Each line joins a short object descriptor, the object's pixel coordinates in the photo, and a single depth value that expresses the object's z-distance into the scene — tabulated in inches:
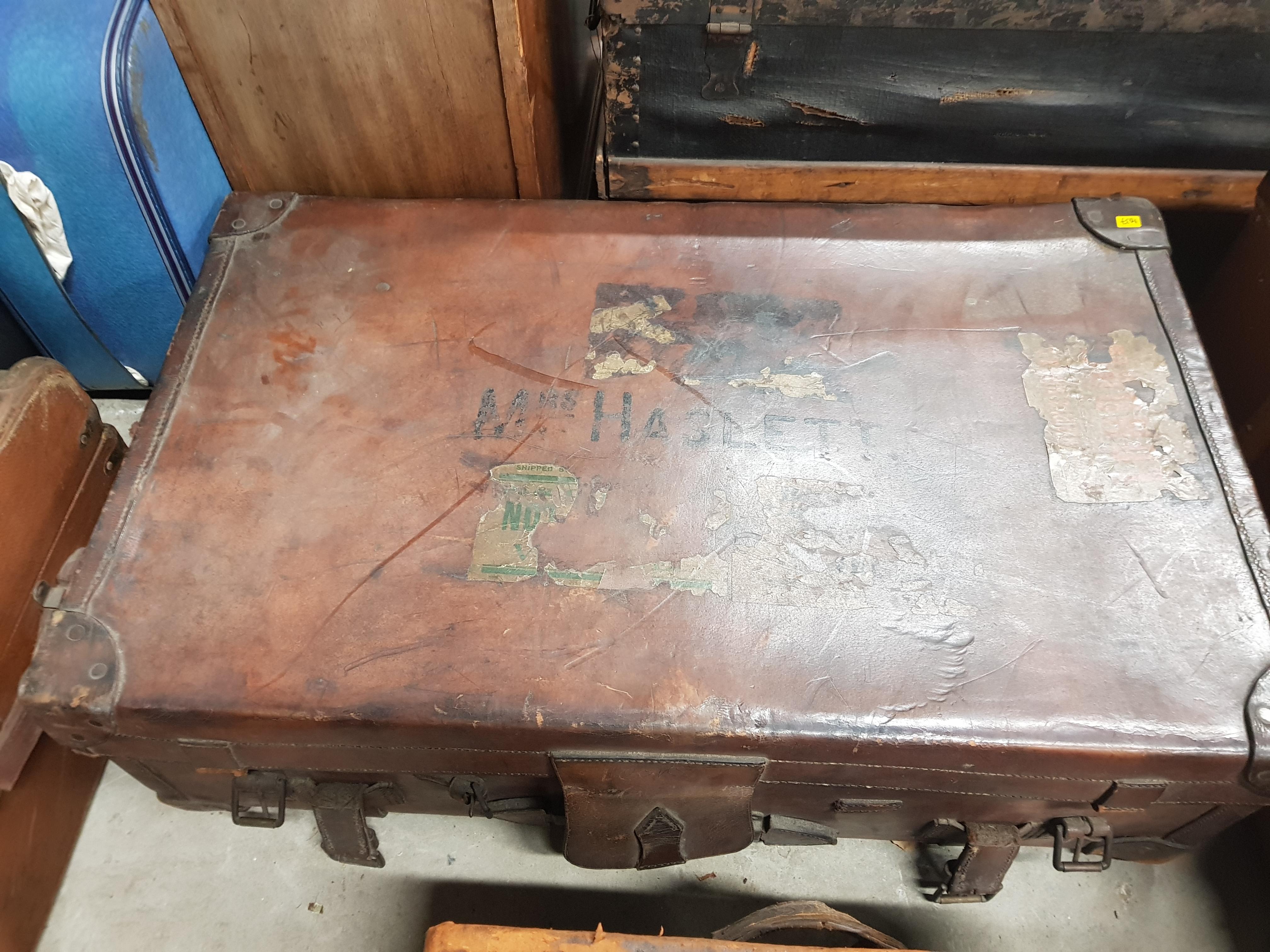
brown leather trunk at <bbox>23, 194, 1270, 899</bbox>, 34.1
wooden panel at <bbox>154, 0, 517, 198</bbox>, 43.3
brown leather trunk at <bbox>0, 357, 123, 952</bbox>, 40.5
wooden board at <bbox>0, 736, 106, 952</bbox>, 42.1
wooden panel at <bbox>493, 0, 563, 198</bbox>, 43.7
